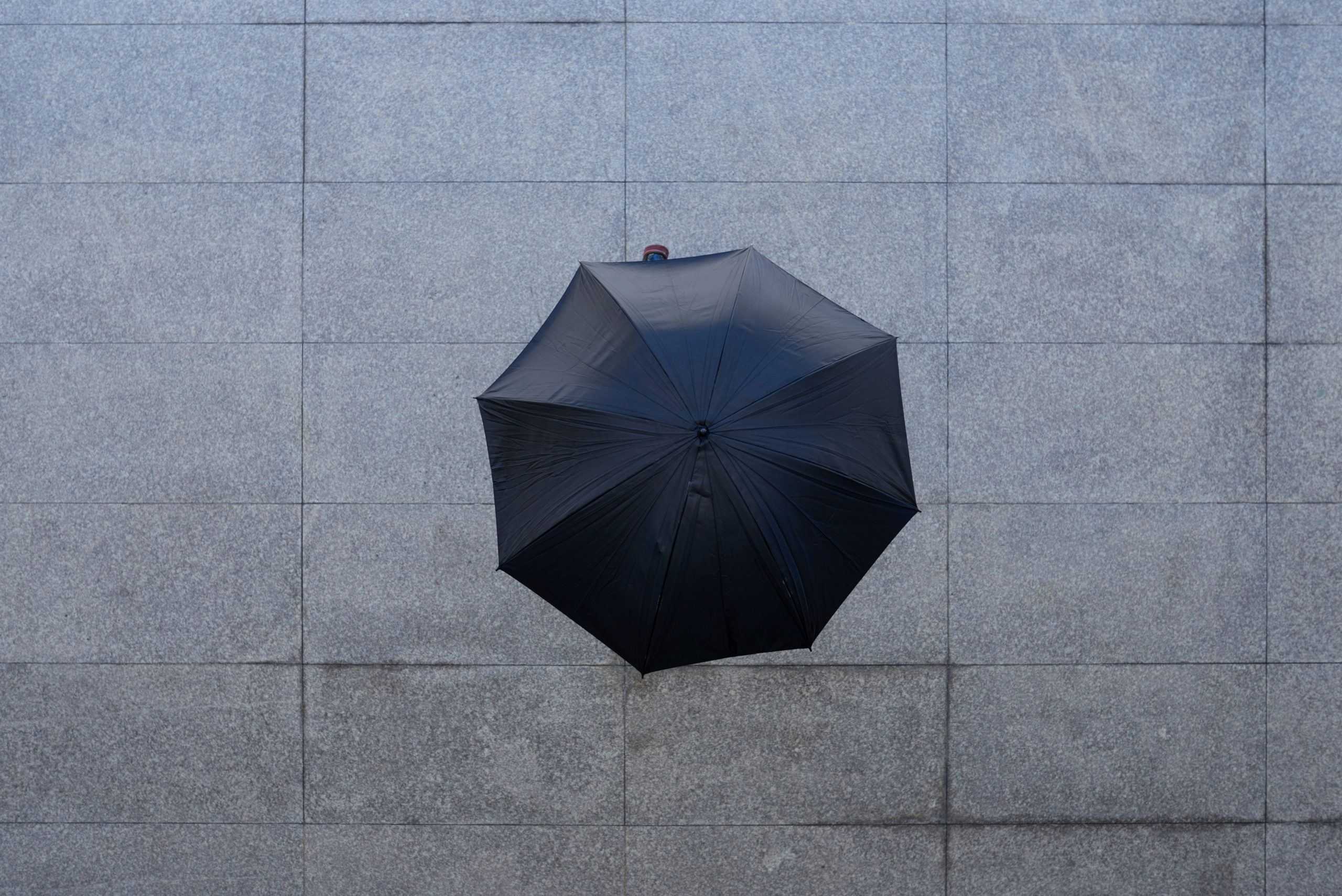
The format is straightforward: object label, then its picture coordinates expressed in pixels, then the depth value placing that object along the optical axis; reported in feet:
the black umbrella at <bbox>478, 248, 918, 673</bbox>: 11.00
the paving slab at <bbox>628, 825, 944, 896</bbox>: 16.11
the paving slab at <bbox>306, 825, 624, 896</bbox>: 16.12
